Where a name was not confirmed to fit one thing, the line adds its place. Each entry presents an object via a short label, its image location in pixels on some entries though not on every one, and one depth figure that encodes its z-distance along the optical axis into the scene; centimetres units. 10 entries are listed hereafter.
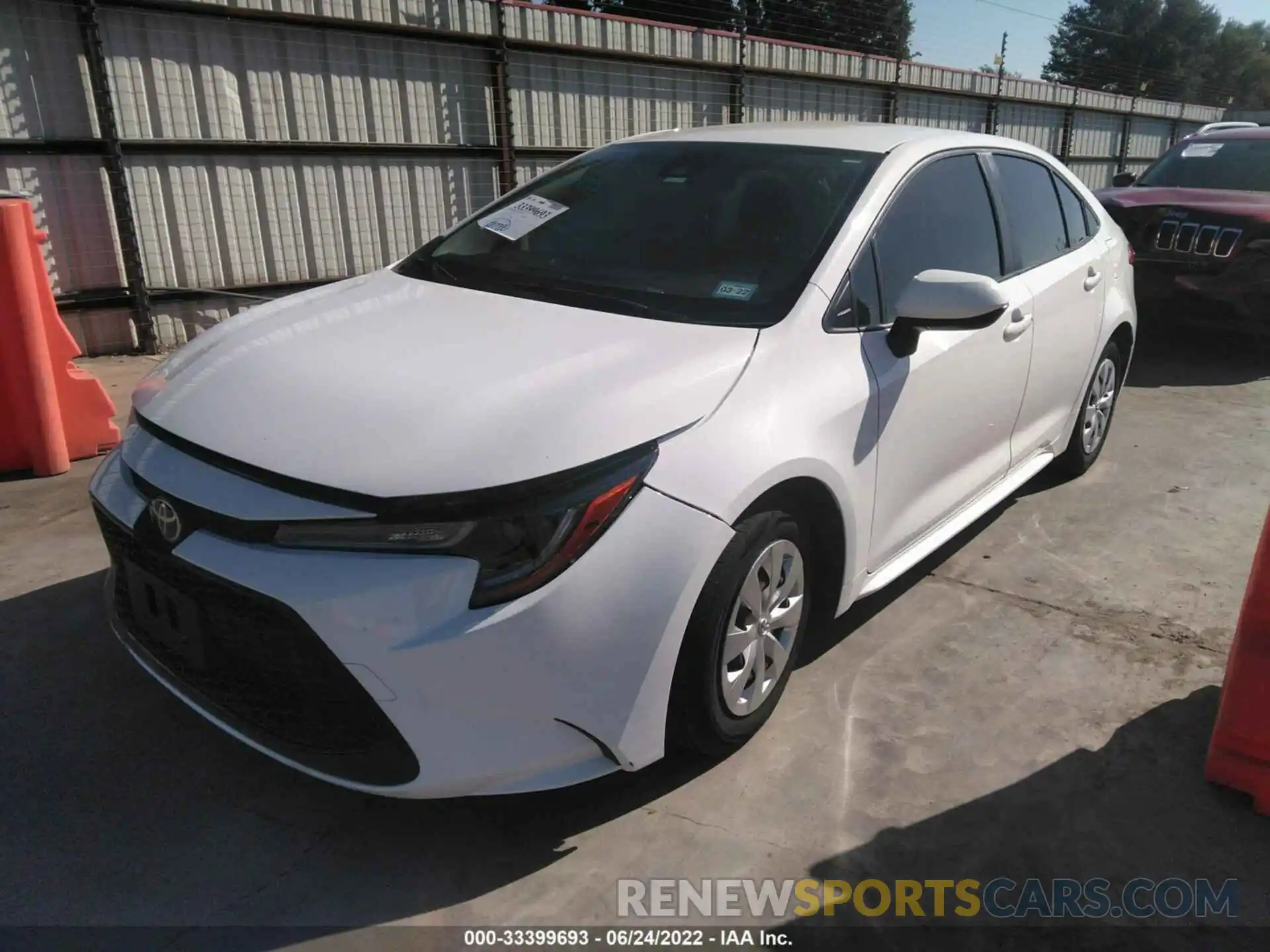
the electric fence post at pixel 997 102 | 1530
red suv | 647
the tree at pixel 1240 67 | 6066
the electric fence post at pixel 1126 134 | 1941
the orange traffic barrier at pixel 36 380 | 422
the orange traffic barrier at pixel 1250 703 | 243
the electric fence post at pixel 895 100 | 1322
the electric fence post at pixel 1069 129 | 1752
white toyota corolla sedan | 198
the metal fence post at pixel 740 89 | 1074
